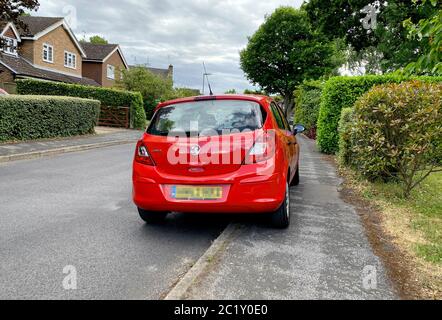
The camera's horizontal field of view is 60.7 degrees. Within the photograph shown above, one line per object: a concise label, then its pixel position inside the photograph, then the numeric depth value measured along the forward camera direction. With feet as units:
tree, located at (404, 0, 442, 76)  13.26
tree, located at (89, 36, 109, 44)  267.41
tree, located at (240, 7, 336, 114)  136.98
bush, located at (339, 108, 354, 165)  30.65
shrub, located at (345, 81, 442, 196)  19.01
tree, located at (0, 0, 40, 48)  42.91
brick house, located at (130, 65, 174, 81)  242.27
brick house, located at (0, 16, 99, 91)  95.68
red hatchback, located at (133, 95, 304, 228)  13.79
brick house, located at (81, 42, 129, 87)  141.18
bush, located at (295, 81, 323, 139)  69.51
